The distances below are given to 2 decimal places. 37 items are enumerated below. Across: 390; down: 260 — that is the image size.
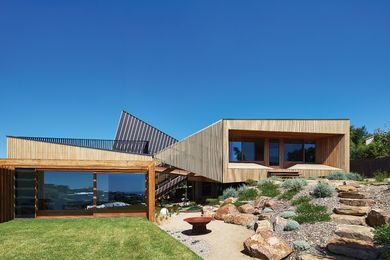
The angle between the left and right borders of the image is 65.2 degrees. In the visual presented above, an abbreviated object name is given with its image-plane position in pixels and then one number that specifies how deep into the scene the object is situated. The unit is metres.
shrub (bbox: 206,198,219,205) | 18.24
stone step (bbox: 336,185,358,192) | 12.43
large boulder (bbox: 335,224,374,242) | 8.20
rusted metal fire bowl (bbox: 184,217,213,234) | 10.97
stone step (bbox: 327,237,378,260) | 7.25
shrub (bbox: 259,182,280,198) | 14.72
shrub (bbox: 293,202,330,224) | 10.14
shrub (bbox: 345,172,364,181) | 18.14
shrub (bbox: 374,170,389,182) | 15.52
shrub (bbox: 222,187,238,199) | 17.54
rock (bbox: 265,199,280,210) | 12.79
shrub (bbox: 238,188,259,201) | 15.51
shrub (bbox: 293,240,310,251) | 8.41
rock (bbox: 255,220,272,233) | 10.28
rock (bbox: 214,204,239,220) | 13.57
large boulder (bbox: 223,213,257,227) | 12.03
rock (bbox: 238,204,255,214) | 13.28
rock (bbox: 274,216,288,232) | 10.14
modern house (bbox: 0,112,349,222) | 14.52
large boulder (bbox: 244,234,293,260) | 8.19
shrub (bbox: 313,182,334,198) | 12.38
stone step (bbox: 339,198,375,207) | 10.59
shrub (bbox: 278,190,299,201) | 13.44
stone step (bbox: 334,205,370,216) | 9.95
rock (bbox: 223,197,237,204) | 15.72
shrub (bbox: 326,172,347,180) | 18.05
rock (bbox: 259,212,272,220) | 11.71
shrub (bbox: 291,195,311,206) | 12.42
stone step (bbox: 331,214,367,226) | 9.46
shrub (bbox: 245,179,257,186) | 18.64
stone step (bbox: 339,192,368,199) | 11.28
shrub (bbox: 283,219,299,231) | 9.73
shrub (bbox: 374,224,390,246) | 7.61
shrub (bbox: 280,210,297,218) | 11.08
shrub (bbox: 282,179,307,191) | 14.32
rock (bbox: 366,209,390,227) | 8.65
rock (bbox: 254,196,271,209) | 13.49
